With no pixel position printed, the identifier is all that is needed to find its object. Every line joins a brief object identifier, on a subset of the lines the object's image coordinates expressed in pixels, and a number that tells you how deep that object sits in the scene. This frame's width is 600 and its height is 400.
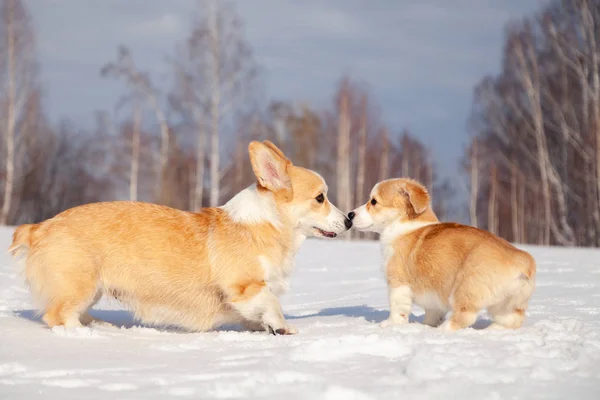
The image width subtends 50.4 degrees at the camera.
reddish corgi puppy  3.89
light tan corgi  4.07
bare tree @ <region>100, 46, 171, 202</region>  25.27
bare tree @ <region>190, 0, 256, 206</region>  22.75
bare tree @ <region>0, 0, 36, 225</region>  22.50
